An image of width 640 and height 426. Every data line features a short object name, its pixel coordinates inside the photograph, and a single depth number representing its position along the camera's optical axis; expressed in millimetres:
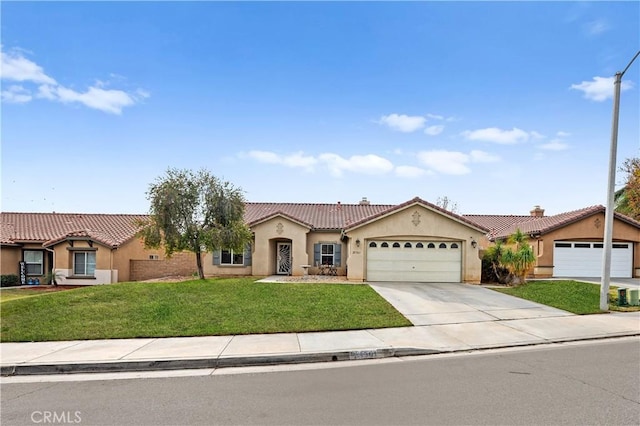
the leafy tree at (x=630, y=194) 30422
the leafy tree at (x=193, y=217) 20047
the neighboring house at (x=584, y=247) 22703
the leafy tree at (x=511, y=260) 19578
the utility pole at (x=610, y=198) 13859
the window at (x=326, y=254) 25188
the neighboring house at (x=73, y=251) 25000
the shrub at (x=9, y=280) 24703
